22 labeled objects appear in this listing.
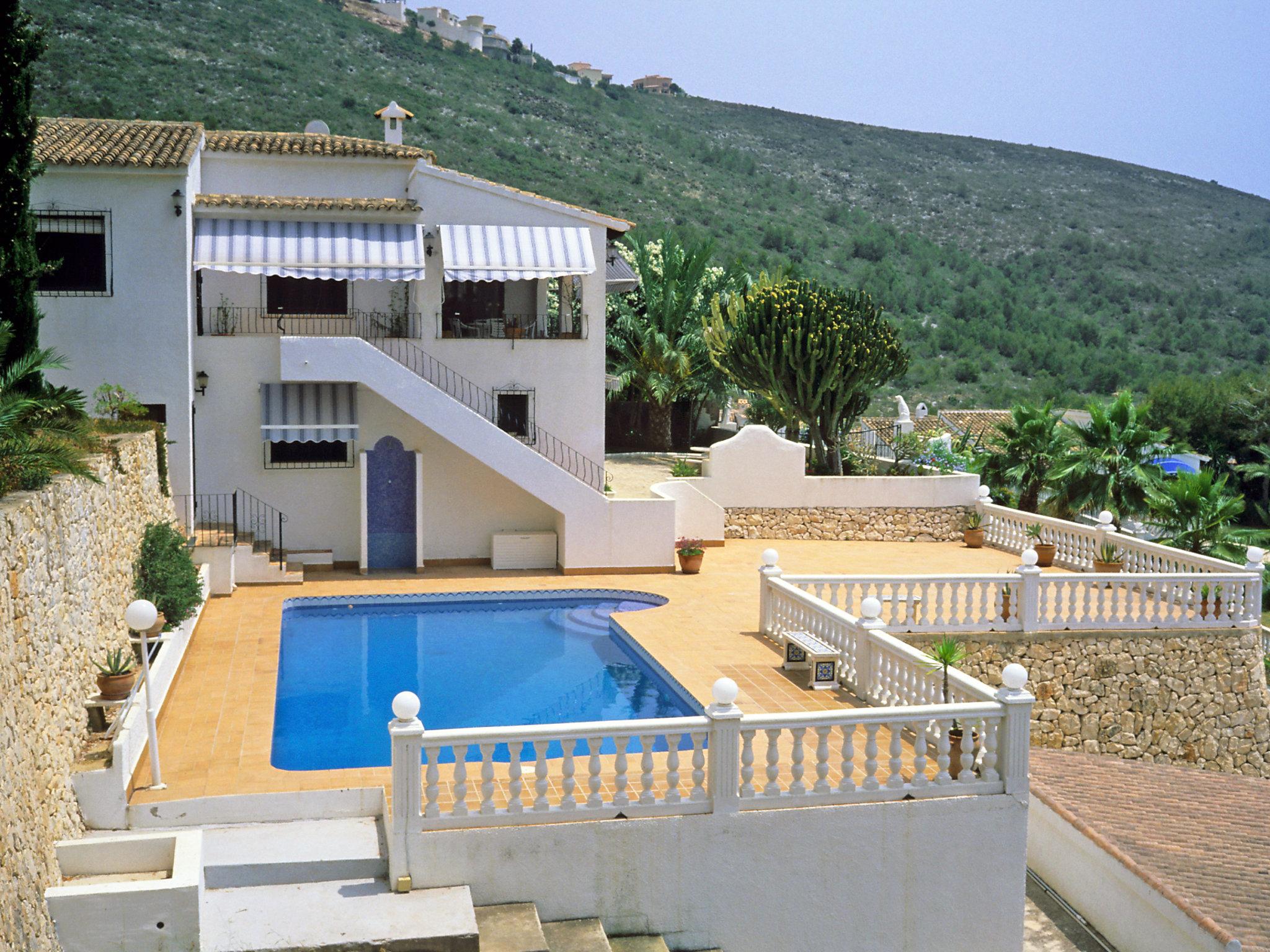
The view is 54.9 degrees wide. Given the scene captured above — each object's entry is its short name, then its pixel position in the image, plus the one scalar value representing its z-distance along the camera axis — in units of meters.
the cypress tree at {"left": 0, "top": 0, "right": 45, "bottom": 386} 14.36
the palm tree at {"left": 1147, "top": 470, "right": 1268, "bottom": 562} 24.52
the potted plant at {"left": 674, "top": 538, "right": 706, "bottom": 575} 24.84
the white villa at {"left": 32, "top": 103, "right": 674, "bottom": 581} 22.67
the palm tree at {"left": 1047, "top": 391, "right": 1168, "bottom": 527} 26.69
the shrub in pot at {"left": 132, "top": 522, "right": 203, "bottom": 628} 17.12
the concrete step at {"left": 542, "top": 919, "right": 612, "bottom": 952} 10.00
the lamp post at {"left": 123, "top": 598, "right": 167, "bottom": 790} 11.05
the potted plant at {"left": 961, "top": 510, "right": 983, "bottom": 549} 28.86
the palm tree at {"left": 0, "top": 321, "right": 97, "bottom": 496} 10.20
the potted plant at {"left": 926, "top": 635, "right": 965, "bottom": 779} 12.36
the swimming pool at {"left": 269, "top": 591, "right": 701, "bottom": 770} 15.45
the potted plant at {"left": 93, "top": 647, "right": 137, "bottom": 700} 12.20
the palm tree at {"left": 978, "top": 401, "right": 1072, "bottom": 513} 29.66
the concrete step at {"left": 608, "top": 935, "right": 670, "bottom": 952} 10.46
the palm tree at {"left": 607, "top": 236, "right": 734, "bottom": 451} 39.88
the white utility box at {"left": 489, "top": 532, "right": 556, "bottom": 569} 25.61
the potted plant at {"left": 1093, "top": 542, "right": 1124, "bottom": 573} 23.44
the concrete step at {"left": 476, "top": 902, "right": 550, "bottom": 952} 9.56
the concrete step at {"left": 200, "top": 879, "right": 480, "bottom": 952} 9.24
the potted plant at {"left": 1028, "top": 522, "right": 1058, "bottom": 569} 25.39
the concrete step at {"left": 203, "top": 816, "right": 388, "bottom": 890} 10.38
